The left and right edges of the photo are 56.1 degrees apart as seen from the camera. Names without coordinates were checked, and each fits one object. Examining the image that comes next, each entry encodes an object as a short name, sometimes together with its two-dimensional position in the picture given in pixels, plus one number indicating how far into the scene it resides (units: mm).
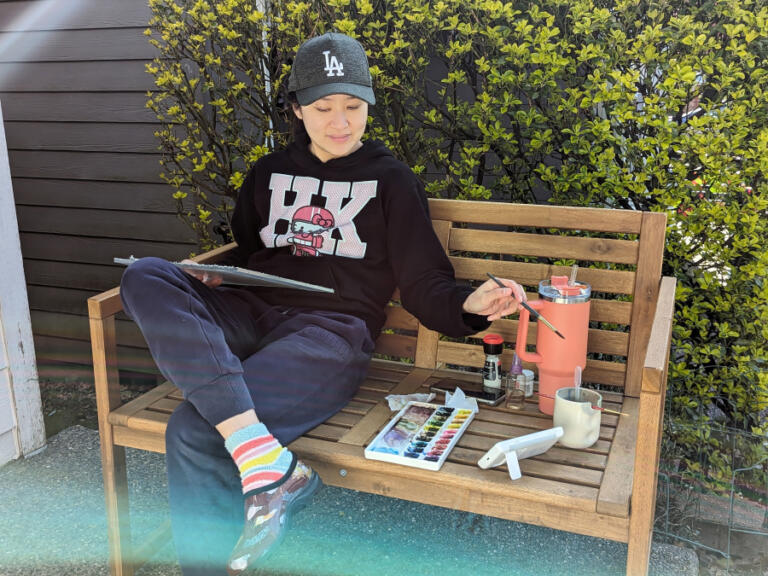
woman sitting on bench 1665
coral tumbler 1877
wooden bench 1541
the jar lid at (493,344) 2031
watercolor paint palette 1691
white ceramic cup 1736
